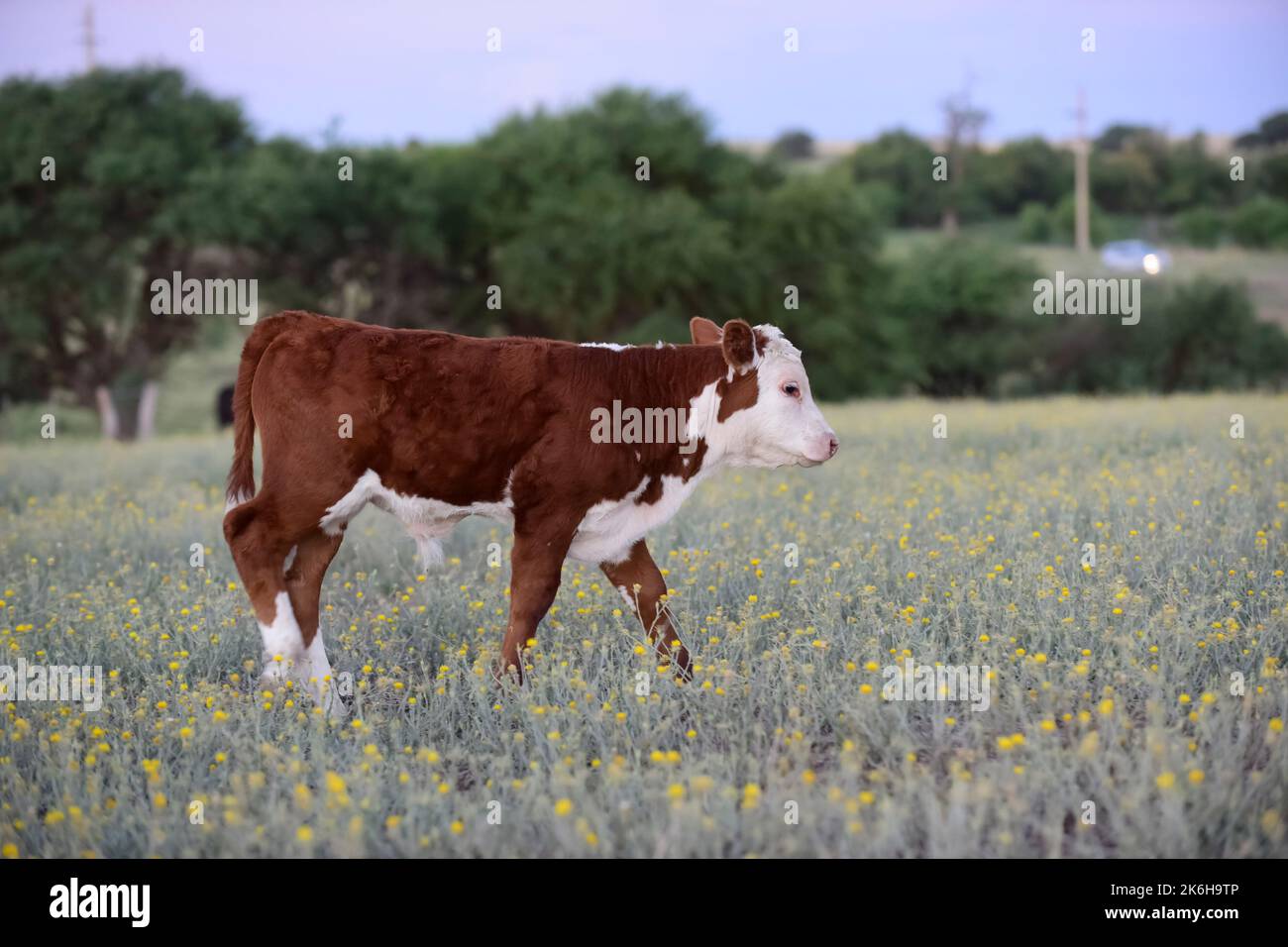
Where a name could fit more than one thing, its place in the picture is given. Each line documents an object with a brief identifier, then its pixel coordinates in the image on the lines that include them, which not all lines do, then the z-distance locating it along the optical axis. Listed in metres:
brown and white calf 5.87
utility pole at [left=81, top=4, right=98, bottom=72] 30.45
